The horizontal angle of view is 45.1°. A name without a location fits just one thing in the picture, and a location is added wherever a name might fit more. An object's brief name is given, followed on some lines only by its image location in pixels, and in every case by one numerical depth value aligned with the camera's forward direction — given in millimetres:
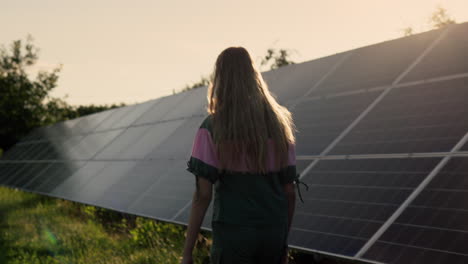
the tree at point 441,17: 41734
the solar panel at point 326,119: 7840
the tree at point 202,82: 54003
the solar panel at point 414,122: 6383
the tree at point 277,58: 36562
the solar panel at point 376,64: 8414
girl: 3596
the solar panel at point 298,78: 10070
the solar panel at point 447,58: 7414
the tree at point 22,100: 31344
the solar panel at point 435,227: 4766
